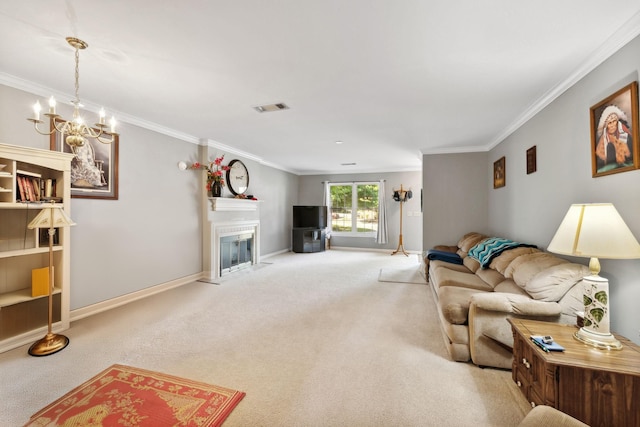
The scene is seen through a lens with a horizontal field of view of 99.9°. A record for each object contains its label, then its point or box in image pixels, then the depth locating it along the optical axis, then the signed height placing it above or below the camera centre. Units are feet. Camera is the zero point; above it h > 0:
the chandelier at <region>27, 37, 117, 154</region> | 6.28 +2.14
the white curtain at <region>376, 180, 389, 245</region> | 25.44 -0.18
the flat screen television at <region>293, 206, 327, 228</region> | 25.71 -0.17
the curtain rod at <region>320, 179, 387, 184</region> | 26.75 +3.33
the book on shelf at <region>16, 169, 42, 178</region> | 8.02 +1.23
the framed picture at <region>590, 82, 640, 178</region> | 5.62 +1.90
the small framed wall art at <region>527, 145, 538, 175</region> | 10.23 +2.16
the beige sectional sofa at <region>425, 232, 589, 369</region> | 6.53 -2.32
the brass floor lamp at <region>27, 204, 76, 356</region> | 7.63 -1.73
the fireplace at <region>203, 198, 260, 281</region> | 15.51 -1.45
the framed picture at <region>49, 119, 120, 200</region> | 9.78 +1.78
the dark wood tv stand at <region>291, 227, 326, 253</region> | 25.22 -2.37
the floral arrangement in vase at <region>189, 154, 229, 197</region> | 15.28 +2.23
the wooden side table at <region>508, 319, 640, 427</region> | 4.39 -2.83
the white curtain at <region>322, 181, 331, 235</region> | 27.35 +1.51
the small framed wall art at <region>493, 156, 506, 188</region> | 13.66 +2.28
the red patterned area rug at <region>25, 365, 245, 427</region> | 5.23 -4.00
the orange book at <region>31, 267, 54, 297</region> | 8.18 -2.09
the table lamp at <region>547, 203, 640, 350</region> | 4.81 -0.58
